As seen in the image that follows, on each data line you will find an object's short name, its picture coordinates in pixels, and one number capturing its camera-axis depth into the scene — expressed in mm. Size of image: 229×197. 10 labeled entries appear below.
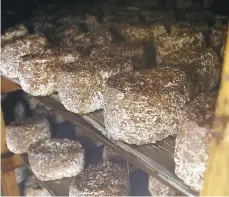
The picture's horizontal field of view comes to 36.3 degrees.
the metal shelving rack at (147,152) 931
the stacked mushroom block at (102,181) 1401
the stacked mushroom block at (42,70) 1450
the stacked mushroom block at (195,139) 799
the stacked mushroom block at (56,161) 1617
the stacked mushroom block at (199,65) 1188
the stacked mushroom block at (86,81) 1271
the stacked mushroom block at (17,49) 1646
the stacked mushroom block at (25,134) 1902
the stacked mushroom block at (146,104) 1006
